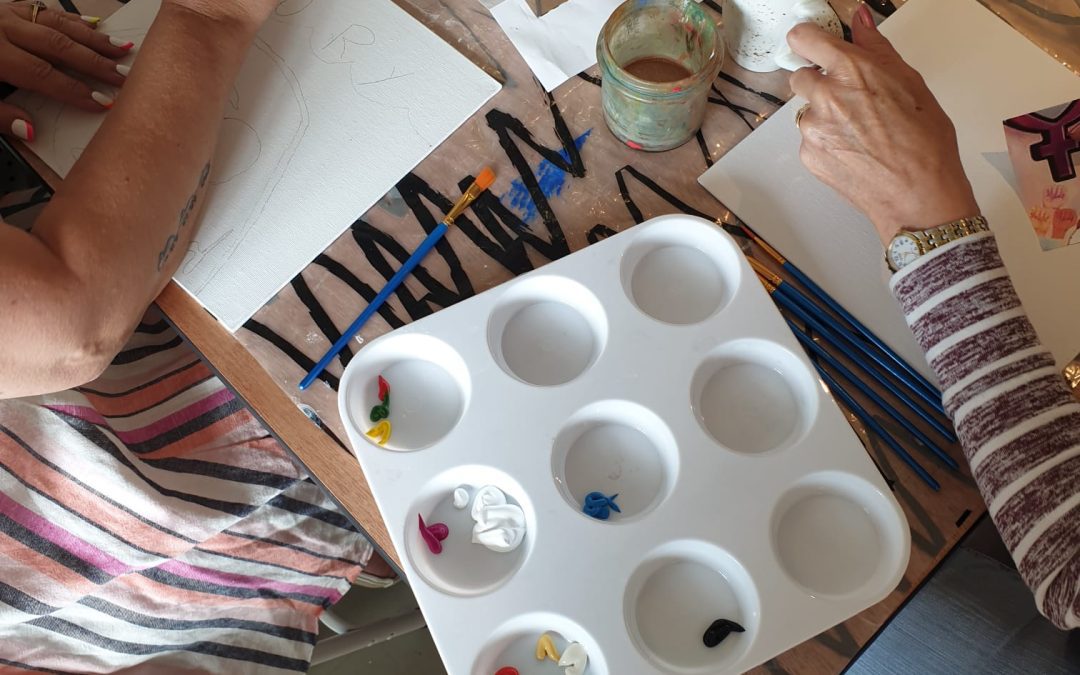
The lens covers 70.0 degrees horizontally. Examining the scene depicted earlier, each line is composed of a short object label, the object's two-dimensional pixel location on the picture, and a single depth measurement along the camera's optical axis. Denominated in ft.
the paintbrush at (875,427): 1.86
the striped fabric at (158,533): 2.19
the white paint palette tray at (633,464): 1.72
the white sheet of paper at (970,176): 2.01
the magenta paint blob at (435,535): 1.83
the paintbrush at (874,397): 1.88
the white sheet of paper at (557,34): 2.32
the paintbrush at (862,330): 1.93
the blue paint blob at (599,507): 1.83
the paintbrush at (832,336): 1.91
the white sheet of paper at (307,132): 2.16
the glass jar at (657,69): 1.97
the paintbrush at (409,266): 2.02
